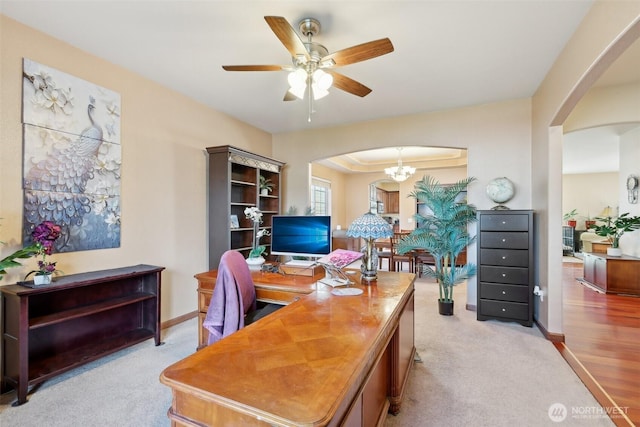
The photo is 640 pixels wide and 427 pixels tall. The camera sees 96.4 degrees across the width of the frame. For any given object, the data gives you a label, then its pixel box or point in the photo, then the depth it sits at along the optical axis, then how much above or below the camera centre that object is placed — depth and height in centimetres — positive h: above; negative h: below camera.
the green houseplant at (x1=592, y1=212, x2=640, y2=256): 429 -19
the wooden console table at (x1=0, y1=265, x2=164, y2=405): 196 -92
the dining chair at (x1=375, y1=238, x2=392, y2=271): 572 -65
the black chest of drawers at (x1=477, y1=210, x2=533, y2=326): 324 -58
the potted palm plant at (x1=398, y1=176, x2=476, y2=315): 365 -23
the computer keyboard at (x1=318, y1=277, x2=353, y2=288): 196 -47
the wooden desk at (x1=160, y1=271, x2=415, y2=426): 76 -49
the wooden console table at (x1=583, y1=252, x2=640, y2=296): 439 -91
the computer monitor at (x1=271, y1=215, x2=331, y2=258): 229 -18
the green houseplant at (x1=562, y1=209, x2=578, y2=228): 898 -2
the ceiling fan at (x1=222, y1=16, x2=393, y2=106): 177 +109
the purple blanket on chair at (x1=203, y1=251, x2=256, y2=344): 177 -57
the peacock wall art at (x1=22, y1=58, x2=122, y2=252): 223 +47
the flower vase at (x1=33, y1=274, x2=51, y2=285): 208 -49
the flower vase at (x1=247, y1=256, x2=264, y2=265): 263 -43
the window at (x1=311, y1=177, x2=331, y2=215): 755 +52
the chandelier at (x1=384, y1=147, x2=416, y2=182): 660 +101
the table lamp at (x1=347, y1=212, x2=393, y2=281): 194 -12
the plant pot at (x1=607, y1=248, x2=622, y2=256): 468 -58
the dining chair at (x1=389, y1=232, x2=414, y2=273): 551 -83
